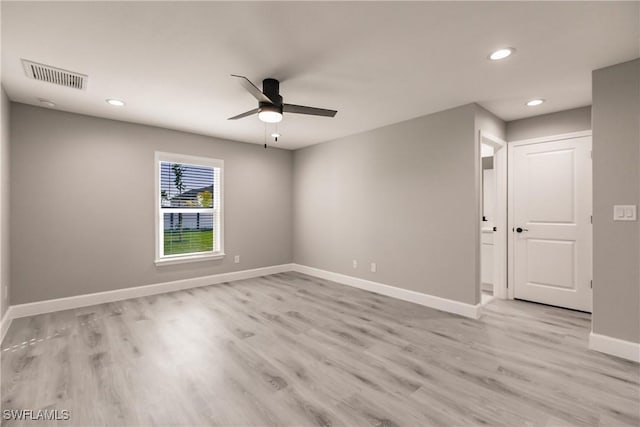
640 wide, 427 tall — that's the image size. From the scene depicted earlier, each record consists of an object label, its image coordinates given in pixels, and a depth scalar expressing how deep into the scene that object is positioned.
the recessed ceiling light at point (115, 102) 3.41
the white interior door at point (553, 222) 3.68
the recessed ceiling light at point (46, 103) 3.40
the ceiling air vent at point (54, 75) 2.61
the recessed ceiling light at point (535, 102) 3.42
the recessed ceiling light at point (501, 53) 2.34
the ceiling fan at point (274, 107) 2.68
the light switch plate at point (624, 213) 2.46
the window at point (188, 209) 4.63
